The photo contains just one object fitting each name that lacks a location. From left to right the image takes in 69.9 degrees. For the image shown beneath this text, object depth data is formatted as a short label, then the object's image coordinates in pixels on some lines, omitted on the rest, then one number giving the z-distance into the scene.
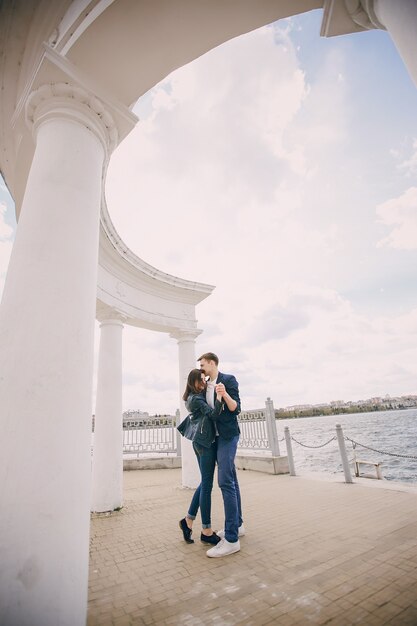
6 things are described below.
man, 3.69
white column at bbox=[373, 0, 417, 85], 1.89
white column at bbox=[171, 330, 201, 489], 7.89
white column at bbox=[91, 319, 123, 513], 6.30
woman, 3.97
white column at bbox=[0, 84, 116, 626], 1.57
